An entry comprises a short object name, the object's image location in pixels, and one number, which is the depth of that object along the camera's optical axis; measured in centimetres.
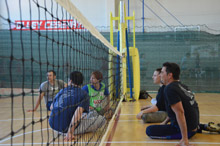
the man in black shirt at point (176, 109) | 255
